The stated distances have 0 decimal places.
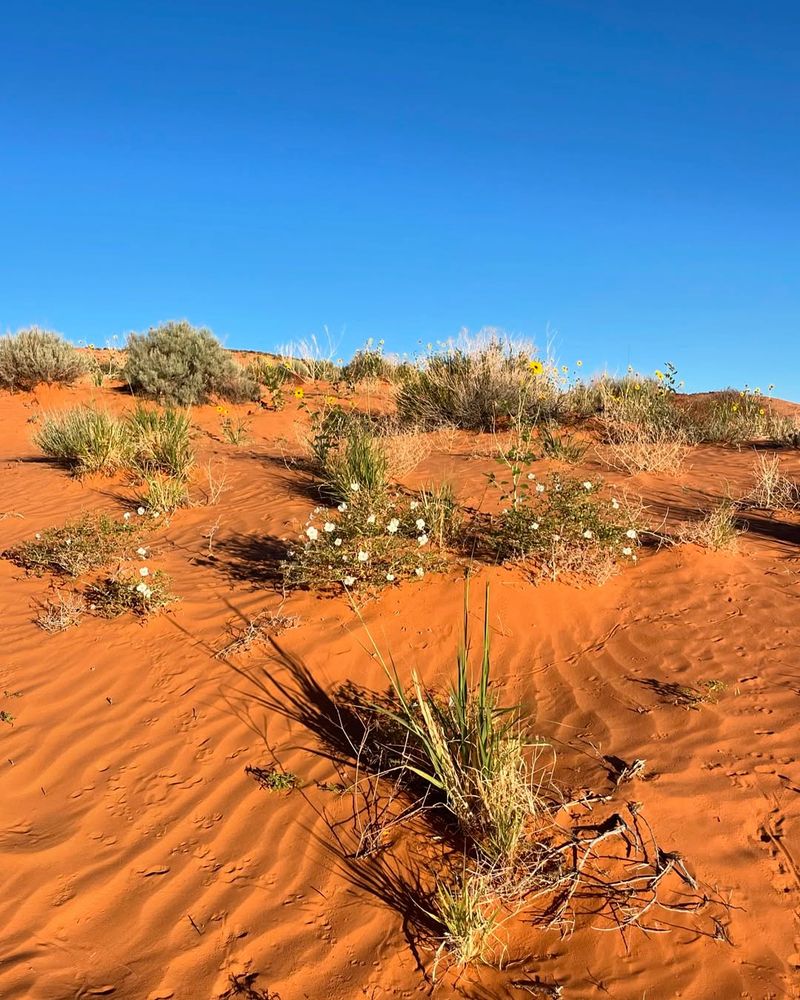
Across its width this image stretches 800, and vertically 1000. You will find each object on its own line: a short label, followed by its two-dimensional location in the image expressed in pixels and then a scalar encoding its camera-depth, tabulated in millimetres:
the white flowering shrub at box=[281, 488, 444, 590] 4703
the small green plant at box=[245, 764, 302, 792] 3105
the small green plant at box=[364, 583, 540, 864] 2547
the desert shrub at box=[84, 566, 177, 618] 4758
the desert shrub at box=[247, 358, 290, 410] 14003
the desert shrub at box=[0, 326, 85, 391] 13672
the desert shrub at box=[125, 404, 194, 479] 8031
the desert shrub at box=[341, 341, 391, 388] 15789
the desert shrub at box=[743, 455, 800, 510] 6312
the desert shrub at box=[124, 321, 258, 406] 13234
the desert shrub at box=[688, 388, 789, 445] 10305
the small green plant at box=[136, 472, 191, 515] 6914
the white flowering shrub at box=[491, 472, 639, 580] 4816
